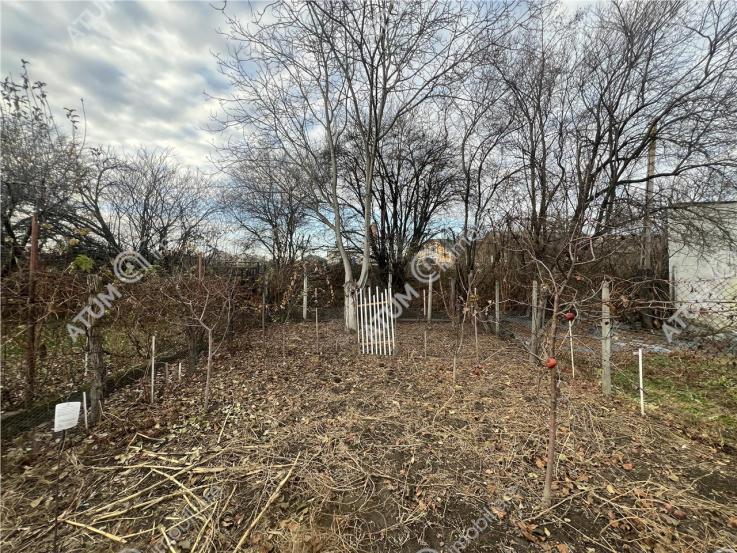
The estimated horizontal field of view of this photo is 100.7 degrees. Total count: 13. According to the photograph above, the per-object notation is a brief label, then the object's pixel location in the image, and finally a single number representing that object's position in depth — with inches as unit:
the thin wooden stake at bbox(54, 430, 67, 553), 61.4
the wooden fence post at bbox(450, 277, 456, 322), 217.4
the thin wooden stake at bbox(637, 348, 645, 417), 128.0
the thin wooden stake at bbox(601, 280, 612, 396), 135.1
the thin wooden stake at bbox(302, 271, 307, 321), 350.0
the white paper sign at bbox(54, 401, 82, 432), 64.5
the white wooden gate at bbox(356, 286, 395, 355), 228.4
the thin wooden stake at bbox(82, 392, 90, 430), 105.1
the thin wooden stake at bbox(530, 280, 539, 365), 172.7
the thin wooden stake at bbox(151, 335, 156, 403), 129.4
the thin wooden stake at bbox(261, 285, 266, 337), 262.7
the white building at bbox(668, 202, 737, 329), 238.1
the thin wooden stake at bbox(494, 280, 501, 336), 290.0
